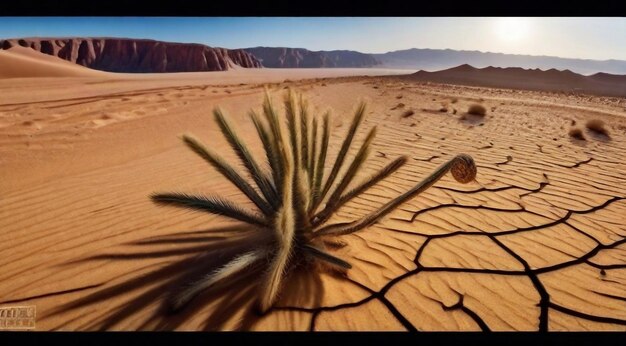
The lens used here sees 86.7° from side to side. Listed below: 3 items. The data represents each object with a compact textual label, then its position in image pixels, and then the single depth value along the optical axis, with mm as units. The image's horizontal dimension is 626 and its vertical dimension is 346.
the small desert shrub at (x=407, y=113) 7980
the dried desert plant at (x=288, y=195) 1550
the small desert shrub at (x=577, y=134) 6332
